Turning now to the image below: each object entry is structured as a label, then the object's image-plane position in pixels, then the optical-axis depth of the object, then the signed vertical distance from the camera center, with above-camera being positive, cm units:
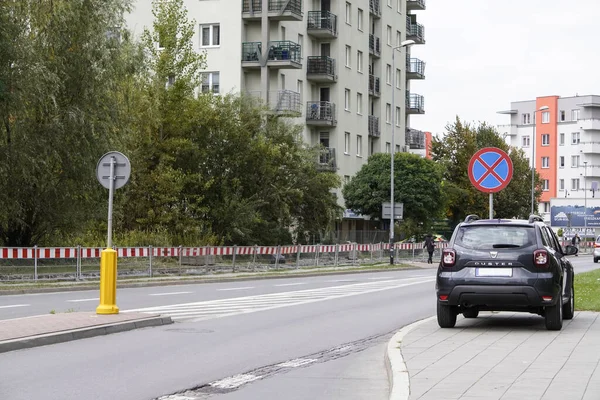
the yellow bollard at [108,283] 1686 -112
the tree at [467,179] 8538 +350
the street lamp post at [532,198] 8425 +173
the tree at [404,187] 6688 +198
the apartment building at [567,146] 13788 +997
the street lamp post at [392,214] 5257 +20
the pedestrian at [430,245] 5972 -153
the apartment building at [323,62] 6159 +991
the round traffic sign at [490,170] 1708 +82
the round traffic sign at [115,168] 1778 +79
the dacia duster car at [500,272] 1463 -75
